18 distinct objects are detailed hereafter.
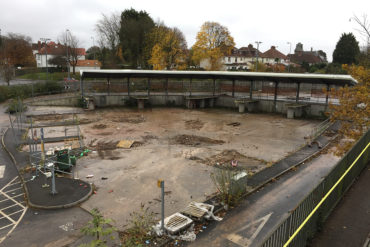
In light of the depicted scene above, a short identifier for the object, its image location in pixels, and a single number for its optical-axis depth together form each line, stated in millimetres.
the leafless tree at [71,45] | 63000
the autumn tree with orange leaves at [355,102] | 11570
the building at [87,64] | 71500
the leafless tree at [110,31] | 66000
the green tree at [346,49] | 74000
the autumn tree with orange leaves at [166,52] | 50906
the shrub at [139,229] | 8102
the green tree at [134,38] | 60219
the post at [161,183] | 7832
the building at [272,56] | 89562
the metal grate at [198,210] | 8953
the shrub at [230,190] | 10039
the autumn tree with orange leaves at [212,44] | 51531
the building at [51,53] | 71250
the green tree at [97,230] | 5805
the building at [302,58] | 94188
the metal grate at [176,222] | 8239
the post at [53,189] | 10952
